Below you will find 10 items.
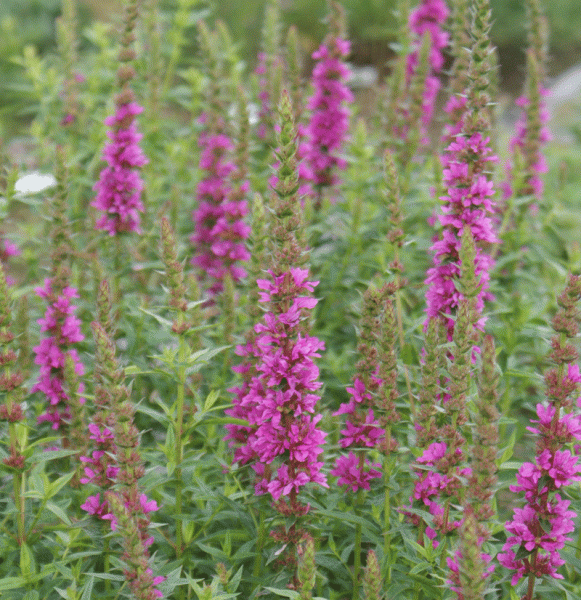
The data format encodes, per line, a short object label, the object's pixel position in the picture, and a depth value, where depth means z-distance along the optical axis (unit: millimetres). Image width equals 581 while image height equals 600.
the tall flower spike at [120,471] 2336
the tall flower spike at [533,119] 5234
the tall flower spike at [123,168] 4320
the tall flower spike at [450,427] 2553
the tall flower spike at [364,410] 2912
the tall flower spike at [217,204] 4613
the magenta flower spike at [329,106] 5309
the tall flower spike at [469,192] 3092
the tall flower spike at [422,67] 5418
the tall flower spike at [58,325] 3514
